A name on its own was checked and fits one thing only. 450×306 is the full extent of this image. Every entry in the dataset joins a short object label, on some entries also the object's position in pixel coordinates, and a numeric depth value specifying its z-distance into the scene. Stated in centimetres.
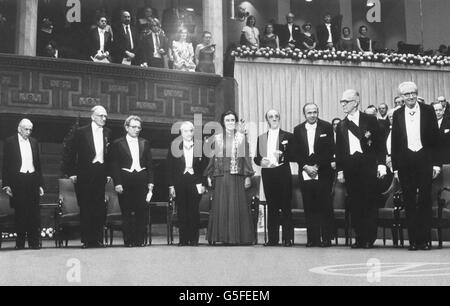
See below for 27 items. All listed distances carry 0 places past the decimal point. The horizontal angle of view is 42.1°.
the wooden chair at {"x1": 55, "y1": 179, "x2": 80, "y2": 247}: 652
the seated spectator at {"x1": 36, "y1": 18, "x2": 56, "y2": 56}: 930
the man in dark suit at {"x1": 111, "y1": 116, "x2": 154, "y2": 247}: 636
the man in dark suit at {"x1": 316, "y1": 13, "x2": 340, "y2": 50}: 1134
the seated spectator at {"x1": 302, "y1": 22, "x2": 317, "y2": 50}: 1095
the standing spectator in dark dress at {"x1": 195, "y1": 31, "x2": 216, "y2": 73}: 962
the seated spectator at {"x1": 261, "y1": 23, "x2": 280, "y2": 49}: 1081
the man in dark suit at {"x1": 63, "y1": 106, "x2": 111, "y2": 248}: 617
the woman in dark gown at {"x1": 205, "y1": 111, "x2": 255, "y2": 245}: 634
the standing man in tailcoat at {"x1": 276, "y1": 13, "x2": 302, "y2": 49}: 1103
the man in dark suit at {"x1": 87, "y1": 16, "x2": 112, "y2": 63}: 904
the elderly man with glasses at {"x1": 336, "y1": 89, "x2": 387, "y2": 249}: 554
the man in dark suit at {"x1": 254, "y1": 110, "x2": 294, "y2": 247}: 609
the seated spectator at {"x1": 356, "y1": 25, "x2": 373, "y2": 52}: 1182
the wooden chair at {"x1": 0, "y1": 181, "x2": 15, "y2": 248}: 664
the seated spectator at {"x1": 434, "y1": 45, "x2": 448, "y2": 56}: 1167
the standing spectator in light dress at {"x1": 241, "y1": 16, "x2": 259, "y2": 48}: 1067
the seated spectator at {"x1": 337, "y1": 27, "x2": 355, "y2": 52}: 1121
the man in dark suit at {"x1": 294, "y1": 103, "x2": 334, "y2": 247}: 591
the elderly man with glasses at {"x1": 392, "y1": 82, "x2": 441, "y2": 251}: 516
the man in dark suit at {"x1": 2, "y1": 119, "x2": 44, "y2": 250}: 630
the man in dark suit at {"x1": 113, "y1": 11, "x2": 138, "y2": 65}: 916
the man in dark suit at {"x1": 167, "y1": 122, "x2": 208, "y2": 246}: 646
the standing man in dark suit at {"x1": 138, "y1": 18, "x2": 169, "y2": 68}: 926
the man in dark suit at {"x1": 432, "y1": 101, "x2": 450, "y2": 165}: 718
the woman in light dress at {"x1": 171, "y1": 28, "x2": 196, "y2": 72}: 940
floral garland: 1032
